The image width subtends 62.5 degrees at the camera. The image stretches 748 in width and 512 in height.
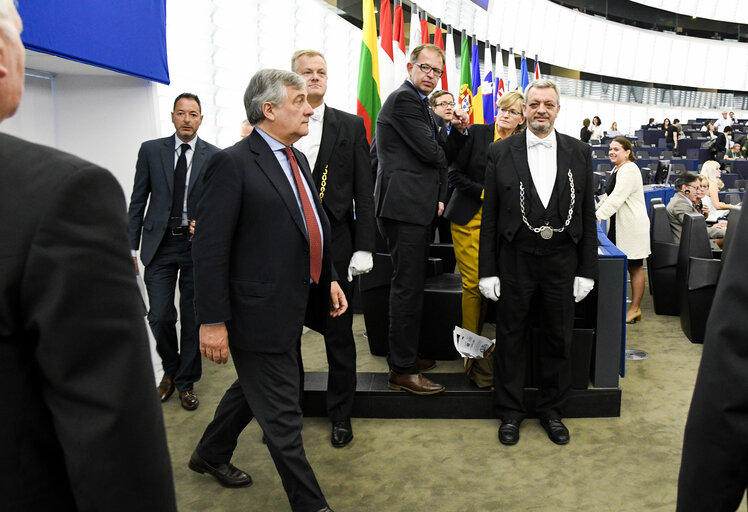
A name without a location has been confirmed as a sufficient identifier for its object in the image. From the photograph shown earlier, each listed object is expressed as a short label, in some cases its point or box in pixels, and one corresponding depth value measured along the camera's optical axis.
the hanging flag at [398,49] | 6.56
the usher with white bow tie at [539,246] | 2.80
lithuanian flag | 5.77
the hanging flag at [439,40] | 7.98
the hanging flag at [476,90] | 8.97
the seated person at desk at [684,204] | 5.07
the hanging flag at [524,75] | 12.33
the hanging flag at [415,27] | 7.28
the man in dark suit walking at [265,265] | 2.01
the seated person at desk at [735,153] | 12.88
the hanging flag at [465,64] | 8.91
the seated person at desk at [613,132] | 19.28
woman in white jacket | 4.79
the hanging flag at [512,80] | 16.30
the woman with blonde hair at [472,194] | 3.46
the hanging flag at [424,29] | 7.56
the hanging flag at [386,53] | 6.29
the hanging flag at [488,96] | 8.89
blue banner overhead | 2.36
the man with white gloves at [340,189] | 2.71
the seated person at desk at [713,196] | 6.42
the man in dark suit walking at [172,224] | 3.29
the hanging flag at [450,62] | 8.67
